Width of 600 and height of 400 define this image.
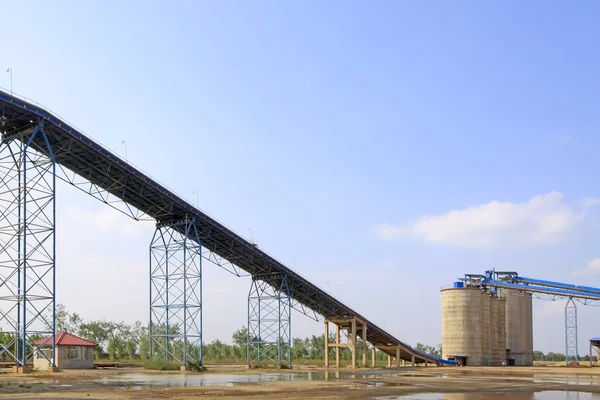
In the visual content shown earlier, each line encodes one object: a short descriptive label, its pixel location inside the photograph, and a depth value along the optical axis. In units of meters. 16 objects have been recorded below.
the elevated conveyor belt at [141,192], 39.53
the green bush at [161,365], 50.19
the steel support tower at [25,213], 36.84
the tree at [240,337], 114.56
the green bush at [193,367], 49.47
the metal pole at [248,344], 61.03
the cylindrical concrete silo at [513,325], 88.19
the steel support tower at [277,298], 60.78
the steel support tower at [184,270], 50.66
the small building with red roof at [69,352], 49.28
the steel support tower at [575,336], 90.12
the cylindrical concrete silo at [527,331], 90.44
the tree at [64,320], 100.44
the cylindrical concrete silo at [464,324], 79.56
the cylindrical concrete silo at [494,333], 82.62
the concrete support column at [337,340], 70.00
